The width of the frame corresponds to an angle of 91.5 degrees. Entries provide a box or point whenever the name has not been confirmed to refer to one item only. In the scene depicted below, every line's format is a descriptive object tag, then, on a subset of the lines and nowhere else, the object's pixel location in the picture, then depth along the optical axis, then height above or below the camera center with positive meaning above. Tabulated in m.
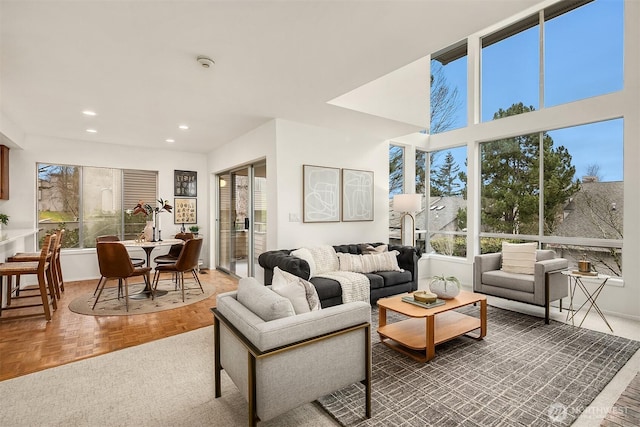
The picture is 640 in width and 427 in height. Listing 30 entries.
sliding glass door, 4.97 -0.09
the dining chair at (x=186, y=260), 4.23 -0.63
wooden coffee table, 2.63 -1.10
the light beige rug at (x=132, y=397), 1.91 -1.26
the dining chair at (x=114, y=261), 3.78 -0.58
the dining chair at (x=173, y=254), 4.83 -0.68
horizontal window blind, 6.12 +0.54
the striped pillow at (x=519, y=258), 3.96 -0.59
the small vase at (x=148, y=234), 4.56 -0.30
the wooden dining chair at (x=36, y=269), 3.43 -0.61
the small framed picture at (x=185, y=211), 6.52 +0.05
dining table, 4.20 -0.43
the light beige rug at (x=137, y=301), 3.90 -1.21
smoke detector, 2.56 +1.28
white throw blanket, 3.57 -0.85
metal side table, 3.26 -0.94
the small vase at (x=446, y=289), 3.05 -0.75
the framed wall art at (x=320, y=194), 4.43 +0.29
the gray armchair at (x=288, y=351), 1.58 -0.76
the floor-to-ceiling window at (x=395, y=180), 5.87 +0.62
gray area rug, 1.94 -1.25
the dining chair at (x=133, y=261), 4.46 -0.71
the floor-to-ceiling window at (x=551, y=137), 3.97 +1.10
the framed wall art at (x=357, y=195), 4.85 +0.29
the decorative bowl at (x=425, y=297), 2.86 -0.78
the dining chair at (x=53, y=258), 4.05 -0.59
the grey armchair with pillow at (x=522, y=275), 3.53 -0.78
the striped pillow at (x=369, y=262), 4.11 -0.66
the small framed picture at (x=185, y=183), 6.50 +0.64
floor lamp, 4.97 +0.16
